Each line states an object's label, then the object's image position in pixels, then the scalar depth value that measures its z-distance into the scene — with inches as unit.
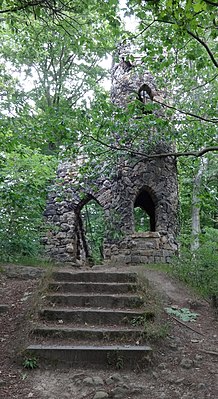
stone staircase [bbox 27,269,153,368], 127.6
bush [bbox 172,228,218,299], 203.6
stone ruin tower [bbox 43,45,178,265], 358.6
